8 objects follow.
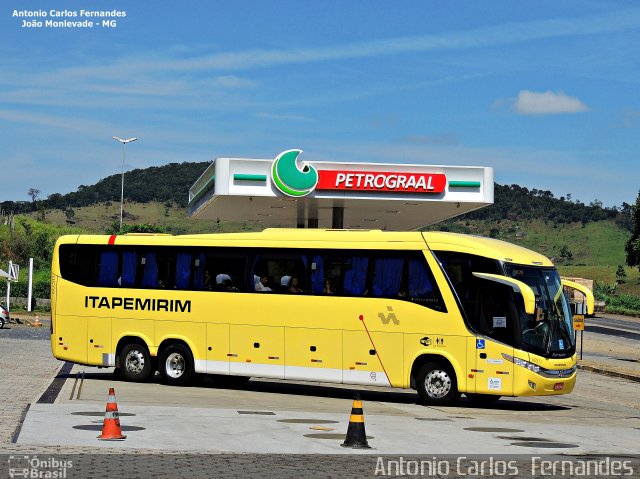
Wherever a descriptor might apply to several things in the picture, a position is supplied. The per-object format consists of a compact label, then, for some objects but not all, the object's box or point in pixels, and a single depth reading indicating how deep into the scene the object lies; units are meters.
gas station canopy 43.94
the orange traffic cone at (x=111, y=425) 14.44
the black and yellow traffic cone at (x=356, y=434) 14.73
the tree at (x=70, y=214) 175.15
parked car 54.38
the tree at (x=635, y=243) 97.54
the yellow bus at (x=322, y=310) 23.06
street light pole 91.94
